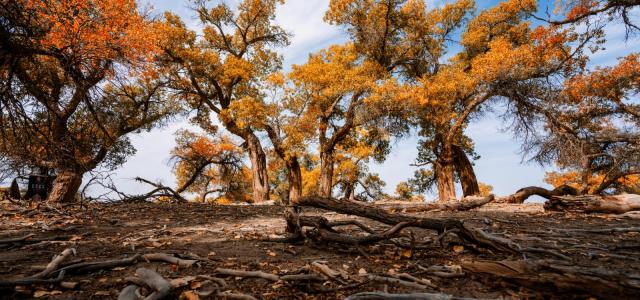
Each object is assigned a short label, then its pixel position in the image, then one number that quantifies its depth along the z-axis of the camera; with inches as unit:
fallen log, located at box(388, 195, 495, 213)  344.5
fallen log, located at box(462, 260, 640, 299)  85.9
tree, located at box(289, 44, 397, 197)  589.0
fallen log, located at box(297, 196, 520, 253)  148.3
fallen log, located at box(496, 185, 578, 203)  430.0
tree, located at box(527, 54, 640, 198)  524.4
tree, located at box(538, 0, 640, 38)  327.9
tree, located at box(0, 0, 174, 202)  164.9
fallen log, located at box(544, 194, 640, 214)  272.1
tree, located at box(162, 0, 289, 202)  620.1
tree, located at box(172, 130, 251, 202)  857.5
